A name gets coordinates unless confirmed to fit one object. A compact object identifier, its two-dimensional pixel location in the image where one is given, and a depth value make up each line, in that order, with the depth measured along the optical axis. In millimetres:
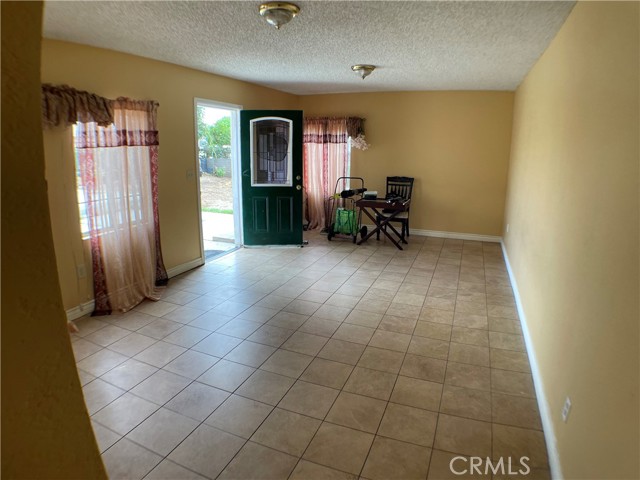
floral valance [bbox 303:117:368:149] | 6504
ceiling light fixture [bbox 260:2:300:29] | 2439
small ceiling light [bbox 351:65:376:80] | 4234
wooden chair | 6402
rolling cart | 6293
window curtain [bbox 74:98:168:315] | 3455
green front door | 5547
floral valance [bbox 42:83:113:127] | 3041
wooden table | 5801
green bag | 6301
